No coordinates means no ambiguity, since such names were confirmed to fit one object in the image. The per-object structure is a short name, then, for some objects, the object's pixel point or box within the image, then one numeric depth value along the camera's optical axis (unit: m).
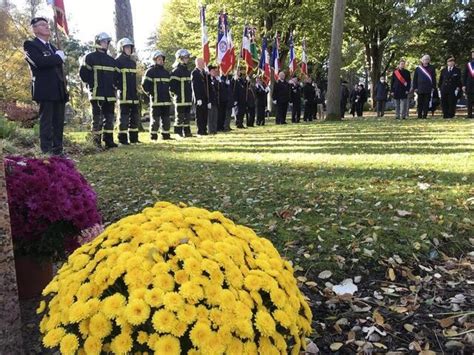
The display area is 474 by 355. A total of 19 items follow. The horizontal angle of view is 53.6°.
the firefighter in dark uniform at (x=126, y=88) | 11.89
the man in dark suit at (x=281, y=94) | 21.09
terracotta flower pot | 3.29
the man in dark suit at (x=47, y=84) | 8.07
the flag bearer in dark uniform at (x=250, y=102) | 19.52
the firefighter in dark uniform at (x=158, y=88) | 13.37
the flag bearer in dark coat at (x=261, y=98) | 20.31
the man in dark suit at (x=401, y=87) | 18.41
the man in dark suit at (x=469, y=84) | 15.81
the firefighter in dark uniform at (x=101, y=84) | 10.92
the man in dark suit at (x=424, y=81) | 17.52
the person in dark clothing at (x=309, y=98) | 22.92
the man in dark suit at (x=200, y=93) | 14.30
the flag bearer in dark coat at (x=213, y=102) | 15.64
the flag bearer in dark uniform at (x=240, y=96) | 18.83
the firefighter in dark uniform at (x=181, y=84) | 13.91
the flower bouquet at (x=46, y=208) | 3.15
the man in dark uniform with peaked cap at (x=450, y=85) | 17.17
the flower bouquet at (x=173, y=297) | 1.76
